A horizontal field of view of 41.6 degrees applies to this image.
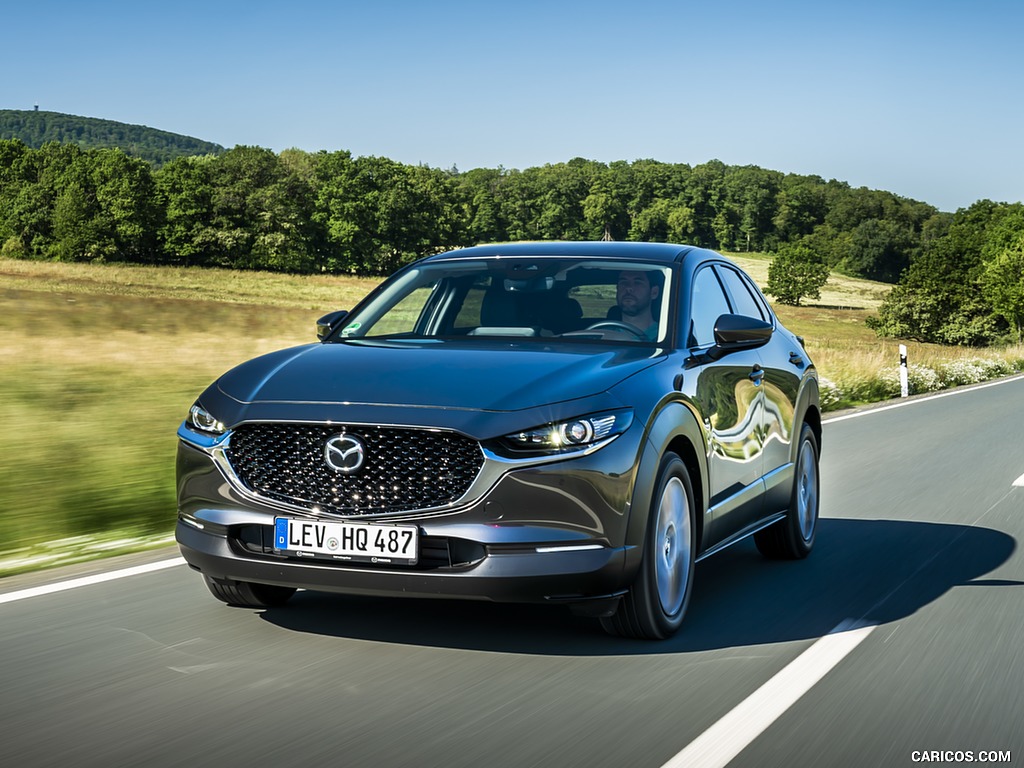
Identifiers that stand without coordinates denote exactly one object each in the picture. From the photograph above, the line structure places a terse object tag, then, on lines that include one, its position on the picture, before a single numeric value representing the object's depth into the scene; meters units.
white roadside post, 25.69
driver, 6.02
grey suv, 4.76
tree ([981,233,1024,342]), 98.50
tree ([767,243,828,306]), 122.00
